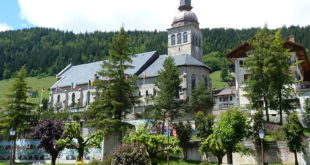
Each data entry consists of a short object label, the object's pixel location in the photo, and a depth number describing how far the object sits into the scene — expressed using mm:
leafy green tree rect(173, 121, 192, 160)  33125
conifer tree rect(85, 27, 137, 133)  33062
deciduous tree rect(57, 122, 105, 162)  26750
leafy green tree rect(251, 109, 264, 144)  29547
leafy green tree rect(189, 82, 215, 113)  47312
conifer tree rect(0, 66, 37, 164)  41562
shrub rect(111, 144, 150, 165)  20125
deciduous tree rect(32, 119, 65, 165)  32422
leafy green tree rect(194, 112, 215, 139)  32003
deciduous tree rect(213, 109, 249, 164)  25859
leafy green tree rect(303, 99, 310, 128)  35281
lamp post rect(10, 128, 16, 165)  37406
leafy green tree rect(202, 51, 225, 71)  144125
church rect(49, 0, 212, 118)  58906
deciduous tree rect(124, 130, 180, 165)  23984
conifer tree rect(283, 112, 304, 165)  26688
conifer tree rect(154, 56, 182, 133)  39375
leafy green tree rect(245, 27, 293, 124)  34594
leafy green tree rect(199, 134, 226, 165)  26688
